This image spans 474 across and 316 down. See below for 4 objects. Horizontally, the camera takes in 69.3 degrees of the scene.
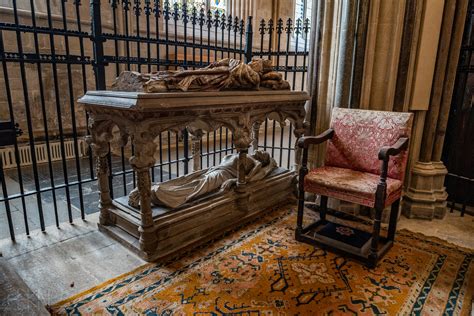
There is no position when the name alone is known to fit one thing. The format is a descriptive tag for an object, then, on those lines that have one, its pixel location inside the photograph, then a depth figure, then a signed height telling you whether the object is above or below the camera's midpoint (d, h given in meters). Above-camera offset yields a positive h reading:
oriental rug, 1.97 -1.34
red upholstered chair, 2.38 -0.79
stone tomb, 2.16 -0.57
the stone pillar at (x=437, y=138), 3.14 -0.64
